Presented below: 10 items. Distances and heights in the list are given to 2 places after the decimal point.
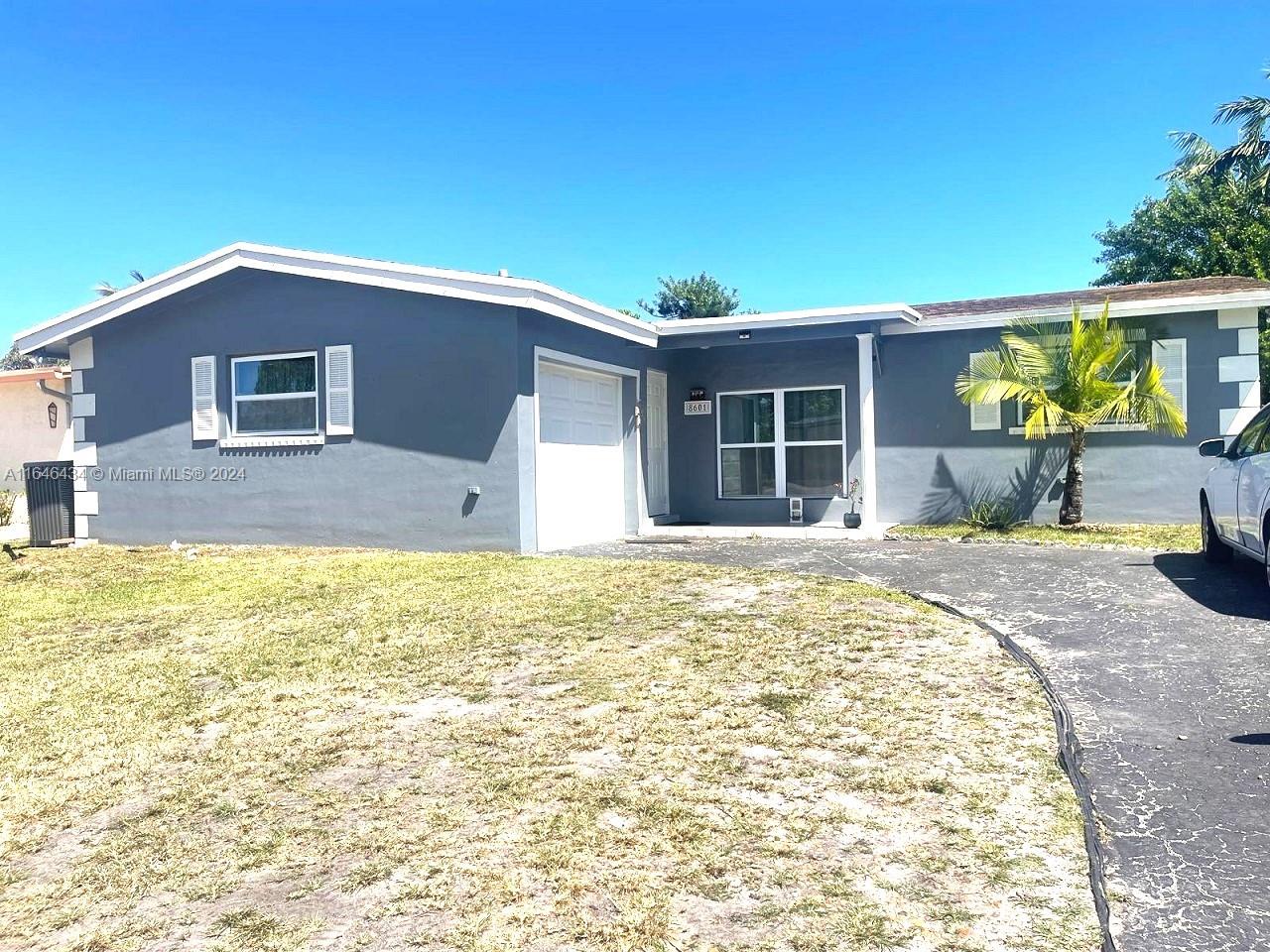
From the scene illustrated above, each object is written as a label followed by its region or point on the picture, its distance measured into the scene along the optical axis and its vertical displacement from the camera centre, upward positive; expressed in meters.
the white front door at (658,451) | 14.12 +0.27
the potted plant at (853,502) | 13.12 -0.58
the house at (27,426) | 20.06 +1.25
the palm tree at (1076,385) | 11.23 +0.99
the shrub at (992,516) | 12.27 -0.79
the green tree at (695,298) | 48.69 +9.47
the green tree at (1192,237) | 27.08 +7.49
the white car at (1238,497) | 6.61 -0.34
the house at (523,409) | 10.77 +0.85
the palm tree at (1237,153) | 21.11 +7.67
